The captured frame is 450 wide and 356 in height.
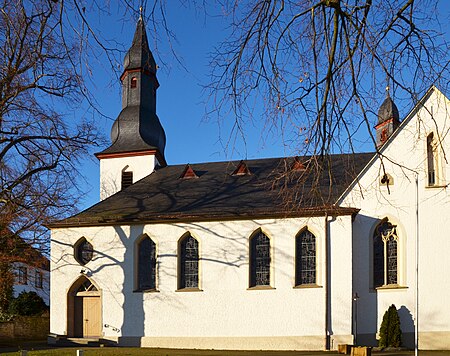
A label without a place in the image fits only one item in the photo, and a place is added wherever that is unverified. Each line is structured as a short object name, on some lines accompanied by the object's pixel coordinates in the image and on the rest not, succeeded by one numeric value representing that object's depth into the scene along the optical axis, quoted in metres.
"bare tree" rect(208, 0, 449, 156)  5.77
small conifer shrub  20.80
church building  21.83
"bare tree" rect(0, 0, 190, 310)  7.65
